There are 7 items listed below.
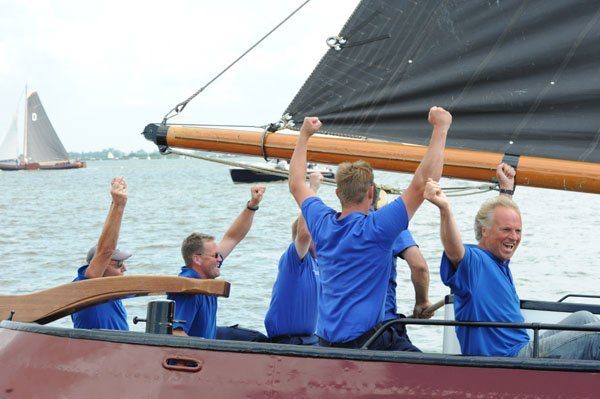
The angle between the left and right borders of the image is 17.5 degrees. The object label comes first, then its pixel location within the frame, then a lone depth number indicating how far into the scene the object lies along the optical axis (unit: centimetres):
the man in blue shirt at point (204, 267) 1043
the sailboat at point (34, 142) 15952
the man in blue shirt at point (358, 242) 857
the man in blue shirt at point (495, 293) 853
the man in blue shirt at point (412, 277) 992
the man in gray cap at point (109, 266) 1064
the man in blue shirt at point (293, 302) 1103
